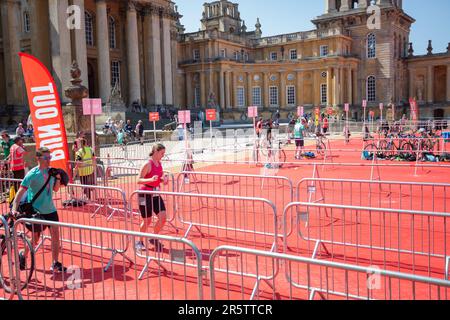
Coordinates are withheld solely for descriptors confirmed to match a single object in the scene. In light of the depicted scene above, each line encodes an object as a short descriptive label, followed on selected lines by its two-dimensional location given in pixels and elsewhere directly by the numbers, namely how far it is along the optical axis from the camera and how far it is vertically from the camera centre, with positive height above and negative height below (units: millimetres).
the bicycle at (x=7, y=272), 5879 -1827
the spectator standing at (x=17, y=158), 12359 -735
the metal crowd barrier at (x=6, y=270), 5672 -1916
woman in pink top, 7637 -1050
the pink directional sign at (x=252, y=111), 24417 +637
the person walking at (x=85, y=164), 12172 -962
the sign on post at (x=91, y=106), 13461 +669
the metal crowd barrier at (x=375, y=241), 6636 -2164
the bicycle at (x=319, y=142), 23798 -1186
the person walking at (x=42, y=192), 6676 -914
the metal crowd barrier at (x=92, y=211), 9891 -2007
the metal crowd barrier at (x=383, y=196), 10872 -2086
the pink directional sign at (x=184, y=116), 19766 +398
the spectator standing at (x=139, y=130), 32612 -232
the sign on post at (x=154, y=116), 30844 +694
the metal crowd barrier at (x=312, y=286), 5551 -2178
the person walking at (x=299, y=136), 22048 -725
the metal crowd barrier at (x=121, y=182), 13703 -1839
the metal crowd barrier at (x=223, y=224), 7961 -2098
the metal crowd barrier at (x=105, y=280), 5820 -2177
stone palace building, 65625 +7909
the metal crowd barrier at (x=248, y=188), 12250 -1981
